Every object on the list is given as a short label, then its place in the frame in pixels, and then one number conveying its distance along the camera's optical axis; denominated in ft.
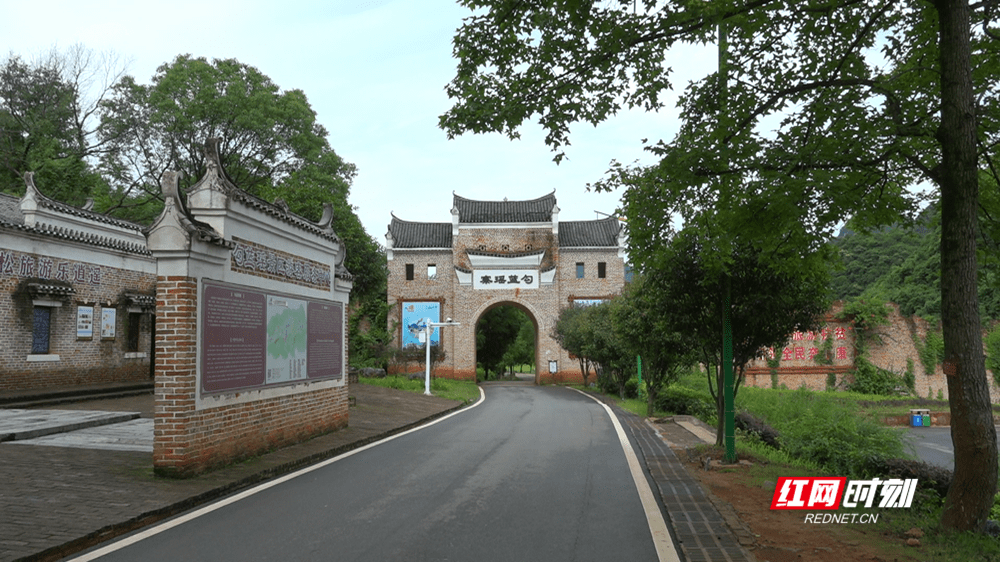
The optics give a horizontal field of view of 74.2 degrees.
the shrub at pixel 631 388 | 91.50
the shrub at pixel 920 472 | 25.70
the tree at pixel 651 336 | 35.13
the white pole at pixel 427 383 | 79.85
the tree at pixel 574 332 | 93.71
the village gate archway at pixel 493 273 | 131.64
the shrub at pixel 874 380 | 117.08
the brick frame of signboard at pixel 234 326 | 25.44
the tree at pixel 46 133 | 96.78
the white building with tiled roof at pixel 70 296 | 56.24
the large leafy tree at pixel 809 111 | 18.51
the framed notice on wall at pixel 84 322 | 63.00
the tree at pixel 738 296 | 30.25
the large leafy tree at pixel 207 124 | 95.50
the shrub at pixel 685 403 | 62.39
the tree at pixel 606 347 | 82.53
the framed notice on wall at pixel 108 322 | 66.13
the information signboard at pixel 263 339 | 27.43
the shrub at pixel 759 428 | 43.29
